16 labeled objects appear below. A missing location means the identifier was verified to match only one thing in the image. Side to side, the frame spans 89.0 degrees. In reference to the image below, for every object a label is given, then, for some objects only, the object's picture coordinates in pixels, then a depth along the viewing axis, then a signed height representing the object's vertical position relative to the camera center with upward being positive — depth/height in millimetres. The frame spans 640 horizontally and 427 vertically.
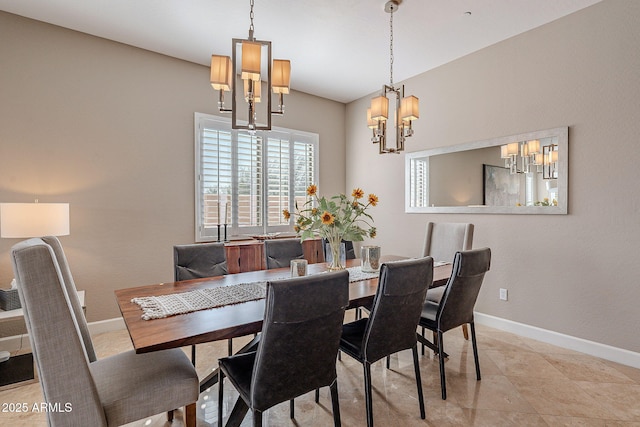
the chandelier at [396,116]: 2475 +752
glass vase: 2408 -332
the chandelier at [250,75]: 1870 +828
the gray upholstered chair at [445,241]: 3000 -280
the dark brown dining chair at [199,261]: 2398 -383
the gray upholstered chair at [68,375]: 1103 -596
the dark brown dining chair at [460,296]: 2055 -555
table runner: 1573 -479
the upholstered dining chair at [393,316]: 1690 -575
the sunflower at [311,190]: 2225 +147
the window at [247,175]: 3828 +465
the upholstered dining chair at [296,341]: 1295 -552
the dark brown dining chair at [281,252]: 2801 -354
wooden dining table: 1276 -489
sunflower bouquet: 2246 -86
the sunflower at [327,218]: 2143 -43
